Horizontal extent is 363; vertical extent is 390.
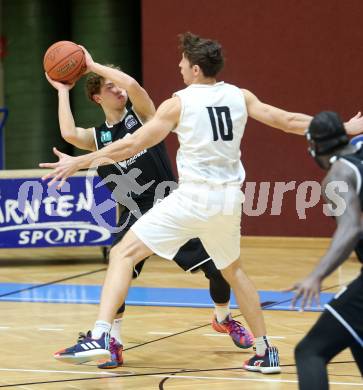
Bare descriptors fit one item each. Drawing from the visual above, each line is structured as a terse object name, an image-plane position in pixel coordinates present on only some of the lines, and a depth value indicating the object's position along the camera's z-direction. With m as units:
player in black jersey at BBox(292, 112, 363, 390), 7.47
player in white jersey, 10.76
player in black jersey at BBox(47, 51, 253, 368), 12.77
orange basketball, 12.64
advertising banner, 19.97
